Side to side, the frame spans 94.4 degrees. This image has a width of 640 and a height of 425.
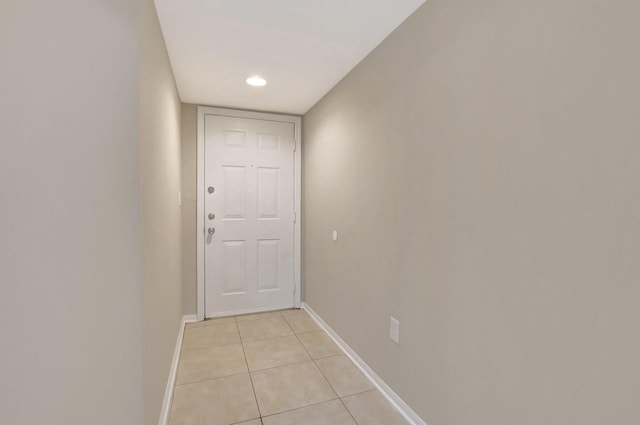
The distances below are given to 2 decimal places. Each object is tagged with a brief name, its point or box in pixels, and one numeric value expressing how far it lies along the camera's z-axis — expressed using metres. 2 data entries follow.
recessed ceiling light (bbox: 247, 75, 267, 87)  2.39
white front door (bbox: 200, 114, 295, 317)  3.05
